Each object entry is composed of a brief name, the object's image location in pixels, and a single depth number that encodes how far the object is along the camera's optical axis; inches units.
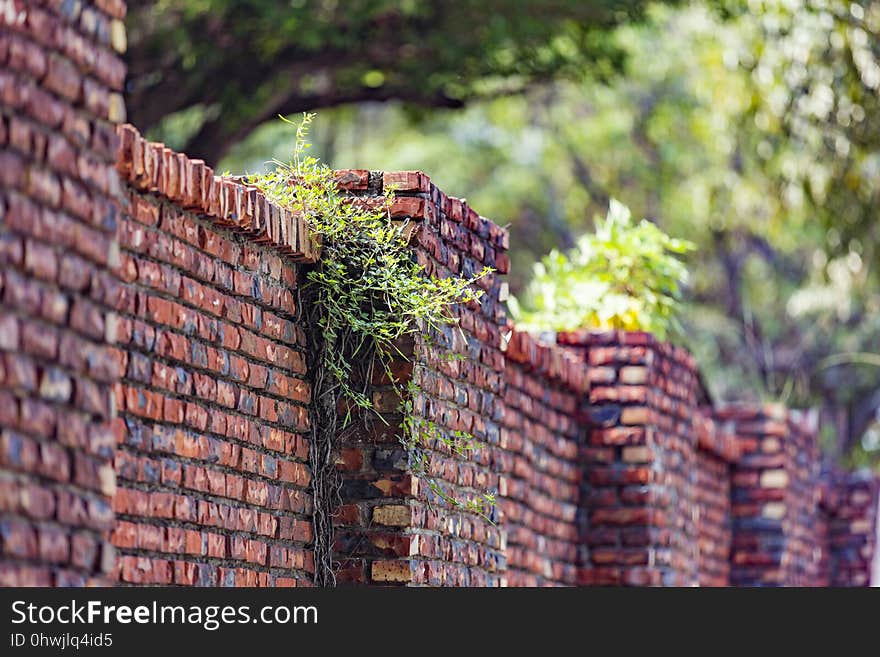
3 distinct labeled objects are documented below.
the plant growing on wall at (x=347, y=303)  387.5
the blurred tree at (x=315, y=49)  1034.7
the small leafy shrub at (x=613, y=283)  617.3
